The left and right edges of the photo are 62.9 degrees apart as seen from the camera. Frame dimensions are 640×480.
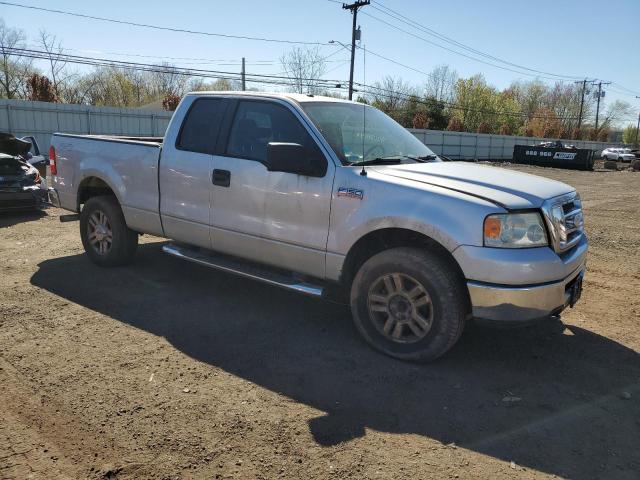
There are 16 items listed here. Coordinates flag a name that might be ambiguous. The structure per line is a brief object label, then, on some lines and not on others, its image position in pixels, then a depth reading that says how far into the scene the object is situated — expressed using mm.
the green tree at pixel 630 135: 105562
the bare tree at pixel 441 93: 71938
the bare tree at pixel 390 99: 53912
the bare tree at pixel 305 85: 42594
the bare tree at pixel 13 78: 48625
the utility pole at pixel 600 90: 82650
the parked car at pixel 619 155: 49000
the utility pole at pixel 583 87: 77988
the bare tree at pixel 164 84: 64438
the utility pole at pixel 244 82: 38000
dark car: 9094
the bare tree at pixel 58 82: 49378
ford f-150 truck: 3557
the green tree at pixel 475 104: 69938
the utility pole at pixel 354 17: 34844
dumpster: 36000
